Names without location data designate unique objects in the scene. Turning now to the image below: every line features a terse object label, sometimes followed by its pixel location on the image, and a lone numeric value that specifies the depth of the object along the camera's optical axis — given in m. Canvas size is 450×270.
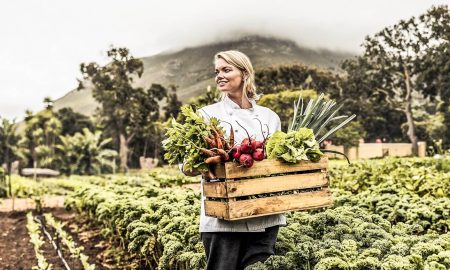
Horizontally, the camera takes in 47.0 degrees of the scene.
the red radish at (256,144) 2.65
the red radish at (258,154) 2.64
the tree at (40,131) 36.22
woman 2.81
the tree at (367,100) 37.91
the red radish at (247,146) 2.60
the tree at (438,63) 33.66
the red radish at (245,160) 2.56
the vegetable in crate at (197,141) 2.59
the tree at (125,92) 37.66
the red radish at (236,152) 2.59
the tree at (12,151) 35.12
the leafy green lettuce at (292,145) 2.71
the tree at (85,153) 30.77
